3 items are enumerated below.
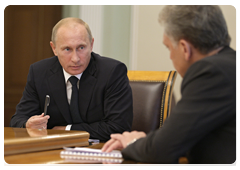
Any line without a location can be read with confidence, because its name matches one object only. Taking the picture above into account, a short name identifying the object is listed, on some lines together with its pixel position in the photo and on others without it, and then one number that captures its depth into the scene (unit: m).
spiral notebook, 1.80
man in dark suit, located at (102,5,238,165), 1.67
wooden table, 1.76
